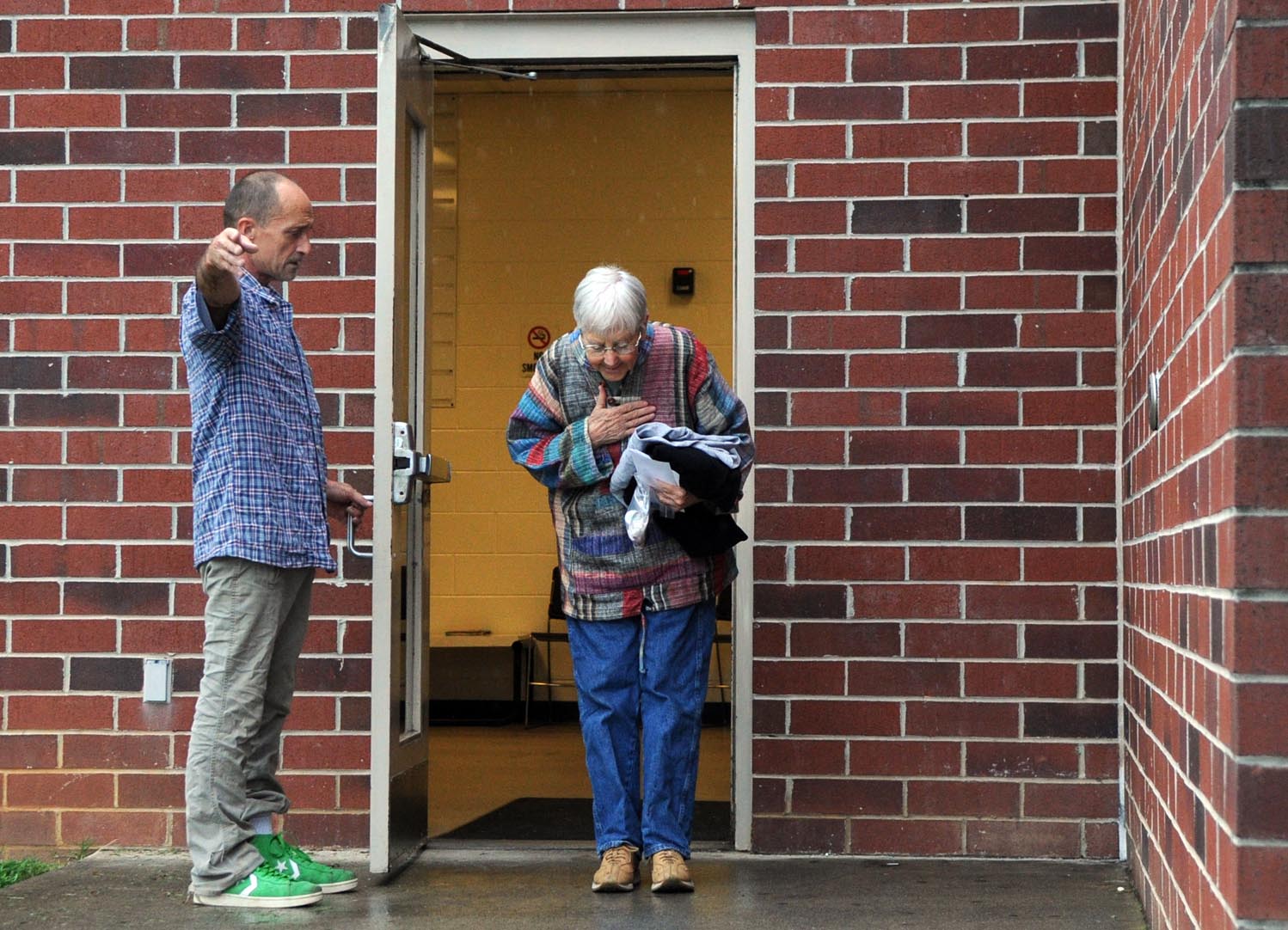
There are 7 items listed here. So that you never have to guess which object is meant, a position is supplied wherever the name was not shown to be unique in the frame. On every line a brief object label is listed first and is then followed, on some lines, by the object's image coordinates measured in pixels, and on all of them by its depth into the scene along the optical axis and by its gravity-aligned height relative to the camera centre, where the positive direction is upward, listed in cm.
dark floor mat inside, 1004 -86
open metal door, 819 +24
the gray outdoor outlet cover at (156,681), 944 -36
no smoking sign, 1859 +125
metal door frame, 925 +150
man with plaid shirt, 757 +8
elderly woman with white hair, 809 -8
